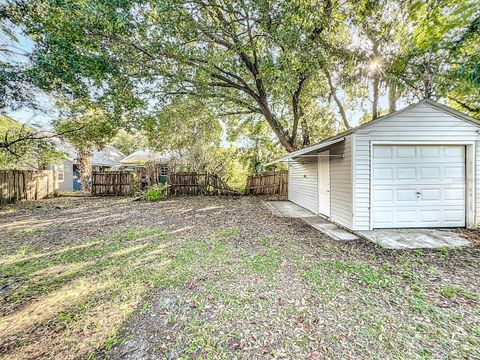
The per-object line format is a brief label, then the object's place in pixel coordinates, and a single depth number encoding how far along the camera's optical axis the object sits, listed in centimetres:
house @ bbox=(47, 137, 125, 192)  1275
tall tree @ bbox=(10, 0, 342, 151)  606
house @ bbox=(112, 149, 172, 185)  1495
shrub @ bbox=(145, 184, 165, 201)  1240
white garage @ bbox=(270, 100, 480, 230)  606
